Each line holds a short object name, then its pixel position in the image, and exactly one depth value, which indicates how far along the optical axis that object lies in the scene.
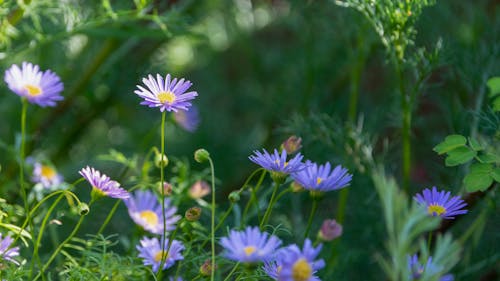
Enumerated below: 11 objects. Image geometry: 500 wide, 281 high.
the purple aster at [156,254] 1.08
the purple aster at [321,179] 1.06
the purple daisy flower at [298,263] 1.00
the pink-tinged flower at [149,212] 1.12
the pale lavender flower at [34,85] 1.06
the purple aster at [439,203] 1.06
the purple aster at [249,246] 1.01
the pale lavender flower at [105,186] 1.05
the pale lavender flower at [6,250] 1.05
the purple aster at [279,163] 1.05
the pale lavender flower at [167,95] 1.05
